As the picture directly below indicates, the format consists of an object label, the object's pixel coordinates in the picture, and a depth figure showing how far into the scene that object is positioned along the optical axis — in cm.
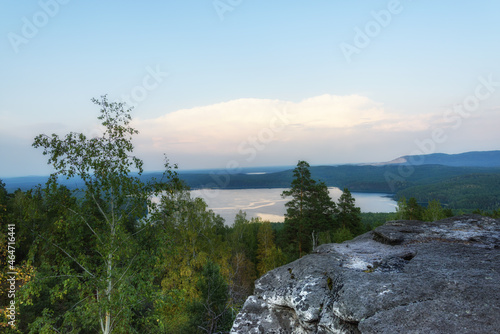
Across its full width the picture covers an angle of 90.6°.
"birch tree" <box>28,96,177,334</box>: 855
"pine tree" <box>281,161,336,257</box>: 2822
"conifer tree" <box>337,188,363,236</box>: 3978
